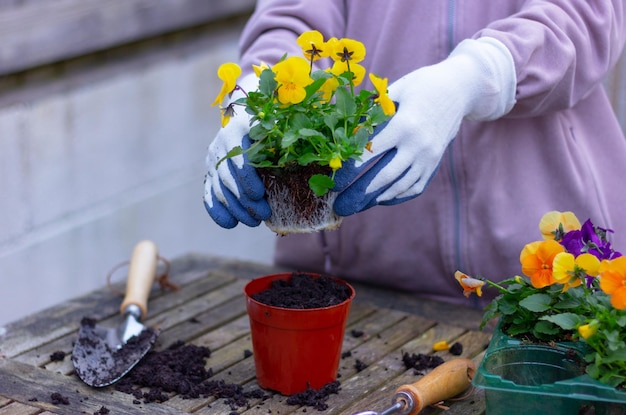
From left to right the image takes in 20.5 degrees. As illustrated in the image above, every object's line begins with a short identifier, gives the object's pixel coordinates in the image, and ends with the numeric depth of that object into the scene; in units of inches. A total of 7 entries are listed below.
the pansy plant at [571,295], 64.4
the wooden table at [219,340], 71.0
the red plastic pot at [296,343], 71.4
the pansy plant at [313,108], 68.1
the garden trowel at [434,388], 68.6
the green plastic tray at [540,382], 64.4
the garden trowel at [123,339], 73.8
